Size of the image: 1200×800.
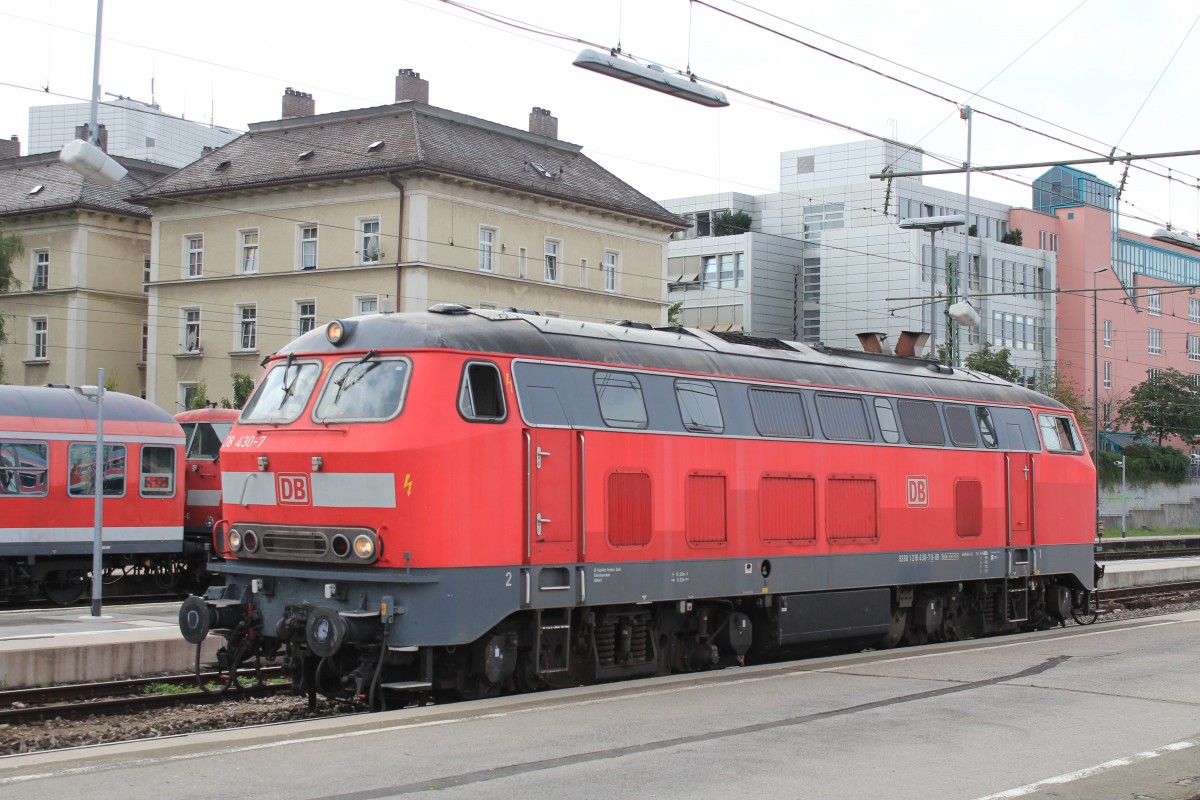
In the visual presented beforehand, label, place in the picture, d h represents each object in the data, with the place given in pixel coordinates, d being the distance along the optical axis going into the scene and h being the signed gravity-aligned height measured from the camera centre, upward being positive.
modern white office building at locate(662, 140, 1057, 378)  71.00 +11.79
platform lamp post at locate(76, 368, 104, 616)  19.67 -0.64
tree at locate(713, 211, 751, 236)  76.06 +14.23
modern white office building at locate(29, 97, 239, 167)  77.12 +19.98
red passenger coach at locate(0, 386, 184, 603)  23.23 -0.28
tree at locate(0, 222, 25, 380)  42.62 +6.77
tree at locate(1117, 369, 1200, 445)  74.19 +4.25
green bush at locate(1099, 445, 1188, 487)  65.62 +1.02
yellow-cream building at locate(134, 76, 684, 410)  46.94 +8.83
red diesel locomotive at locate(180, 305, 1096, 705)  12.25 -0.27
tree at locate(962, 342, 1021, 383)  60.56 +5.45
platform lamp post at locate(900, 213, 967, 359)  31.73 +6.05
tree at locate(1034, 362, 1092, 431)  64.50 +4.34
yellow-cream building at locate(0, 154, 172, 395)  53.72 +7.32
